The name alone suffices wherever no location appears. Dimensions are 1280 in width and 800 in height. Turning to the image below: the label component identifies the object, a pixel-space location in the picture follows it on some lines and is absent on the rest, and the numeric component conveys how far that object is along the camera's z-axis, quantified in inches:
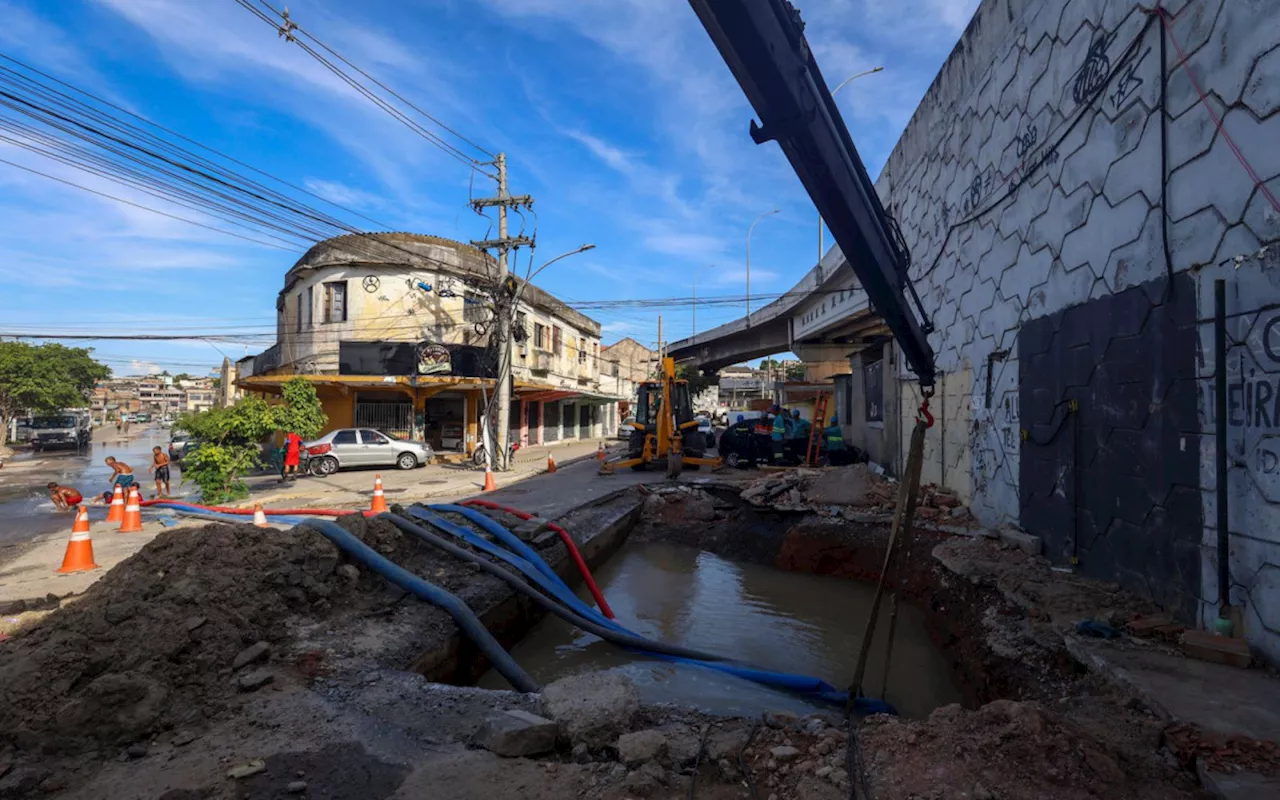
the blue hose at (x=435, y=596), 187.3
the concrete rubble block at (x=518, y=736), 122.2
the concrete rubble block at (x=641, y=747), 119.3
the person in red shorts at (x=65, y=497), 426.6
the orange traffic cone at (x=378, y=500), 417.6
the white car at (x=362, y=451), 722.8
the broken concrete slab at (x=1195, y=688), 117.8
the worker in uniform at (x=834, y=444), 562.6
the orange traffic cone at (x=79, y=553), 269.4
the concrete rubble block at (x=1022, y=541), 246.5
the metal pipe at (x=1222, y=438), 151.0
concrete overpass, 620.4
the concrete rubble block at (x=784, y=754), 119.3
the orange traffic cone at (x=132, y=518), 362.6
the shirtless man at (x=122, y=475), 455.2
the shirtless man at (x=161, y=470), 515.2
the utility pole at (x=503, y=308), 764.6
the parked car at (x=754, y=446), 627.8
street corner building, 842.2
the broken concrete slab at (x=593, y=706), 129.0
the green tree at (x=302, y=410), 558.3
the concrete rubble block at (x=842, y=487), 398.1
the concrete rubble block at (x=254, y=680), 146.9
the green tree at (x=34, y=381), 1198.9
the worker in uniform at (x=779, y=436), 622.8
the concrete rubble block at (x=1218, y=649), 142.4
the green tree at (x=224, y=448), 482.9
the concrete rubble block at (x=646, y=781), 109.4
